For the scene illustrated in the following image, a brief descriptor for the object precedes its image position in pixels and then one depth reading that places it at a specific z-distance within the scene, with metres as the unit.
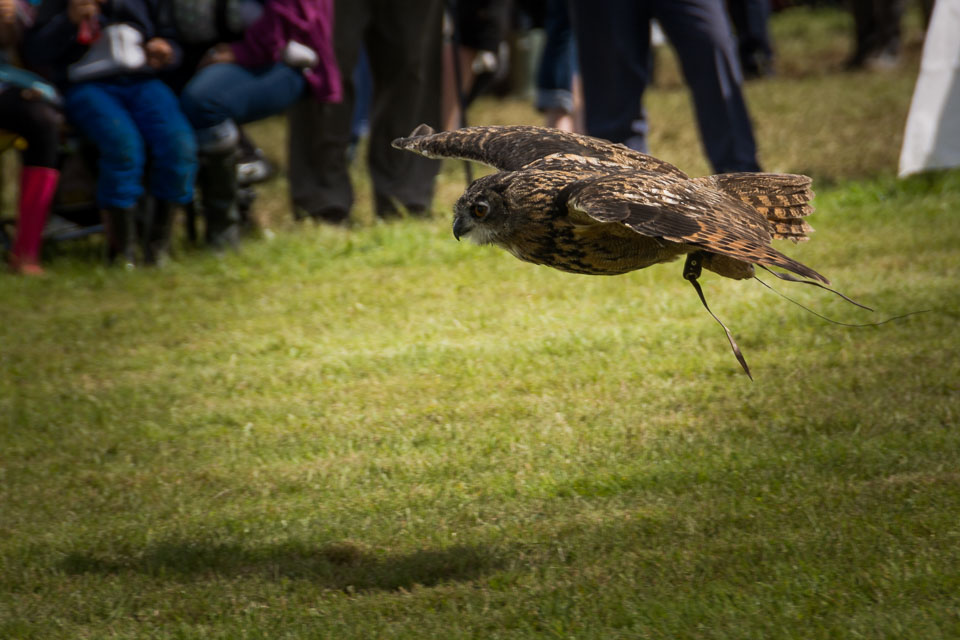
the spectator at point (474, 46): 19.42
